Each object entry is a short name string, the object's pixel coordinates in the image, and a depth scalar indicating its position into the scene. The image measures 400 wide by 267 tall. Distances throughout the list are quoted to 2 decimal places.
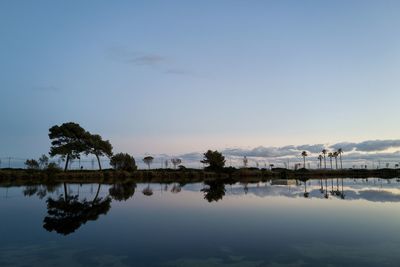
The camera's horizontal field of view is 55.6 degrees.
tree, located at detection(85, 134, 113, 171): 78.00
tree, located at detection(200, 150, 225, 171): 102.31
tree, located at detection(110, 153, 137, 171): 87.12
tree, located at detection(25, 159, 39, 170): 81.06
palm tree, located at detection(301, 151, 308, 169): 151.50
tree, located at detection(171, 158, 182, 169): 119.22
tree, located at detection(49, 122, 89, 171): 74.88
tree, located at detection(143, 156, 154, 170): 116.19
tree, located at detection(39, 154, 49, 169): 83.66
